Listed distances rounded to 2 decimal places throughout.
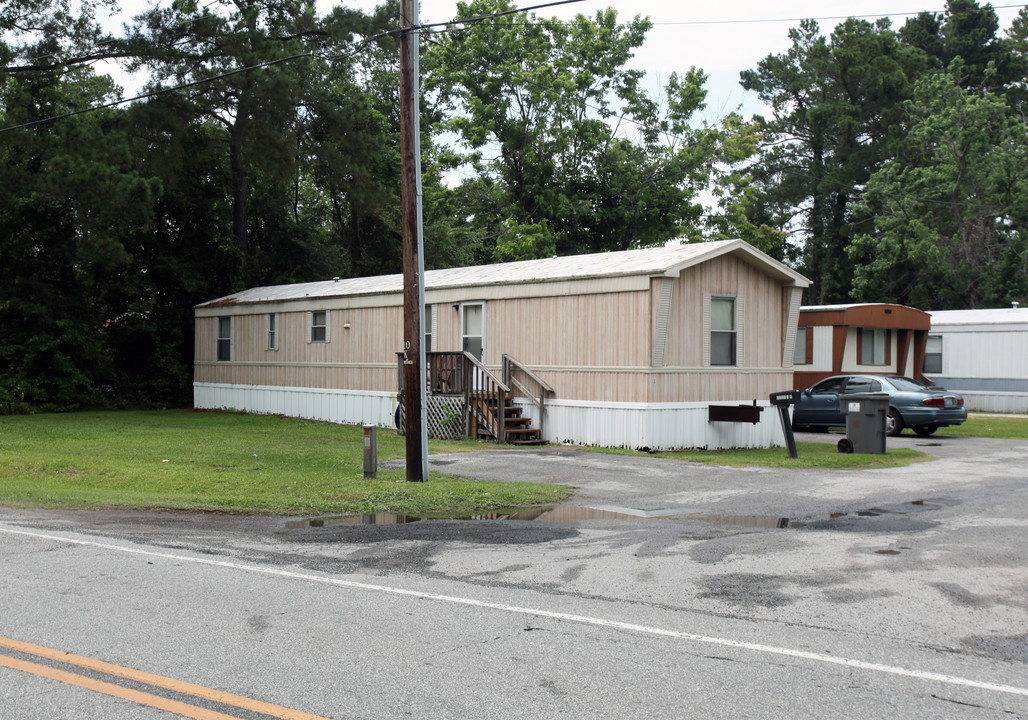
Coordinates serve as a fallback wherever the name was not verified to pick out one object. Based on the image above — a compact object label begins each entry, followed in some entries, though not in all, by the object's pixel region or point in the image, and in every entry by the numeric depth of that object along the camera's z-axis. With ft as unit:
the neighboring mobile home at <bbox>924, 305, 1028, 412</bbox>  97.40
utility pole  44.91
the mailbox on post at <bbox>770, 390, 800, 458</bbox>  59.21
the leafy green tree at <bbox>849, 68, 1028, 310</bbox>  147.64
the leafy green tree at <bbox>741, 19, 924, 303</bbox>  178.09
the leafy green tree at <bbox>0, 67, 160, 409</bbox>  88.38
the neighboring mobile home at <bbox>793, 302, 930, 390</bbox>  89.51
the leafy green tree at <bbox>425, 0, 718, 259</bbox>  128.26
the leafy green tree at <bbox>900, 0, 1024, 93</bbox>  186.50
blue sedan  73.97
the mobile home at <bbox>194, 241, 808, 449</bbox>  63.00
